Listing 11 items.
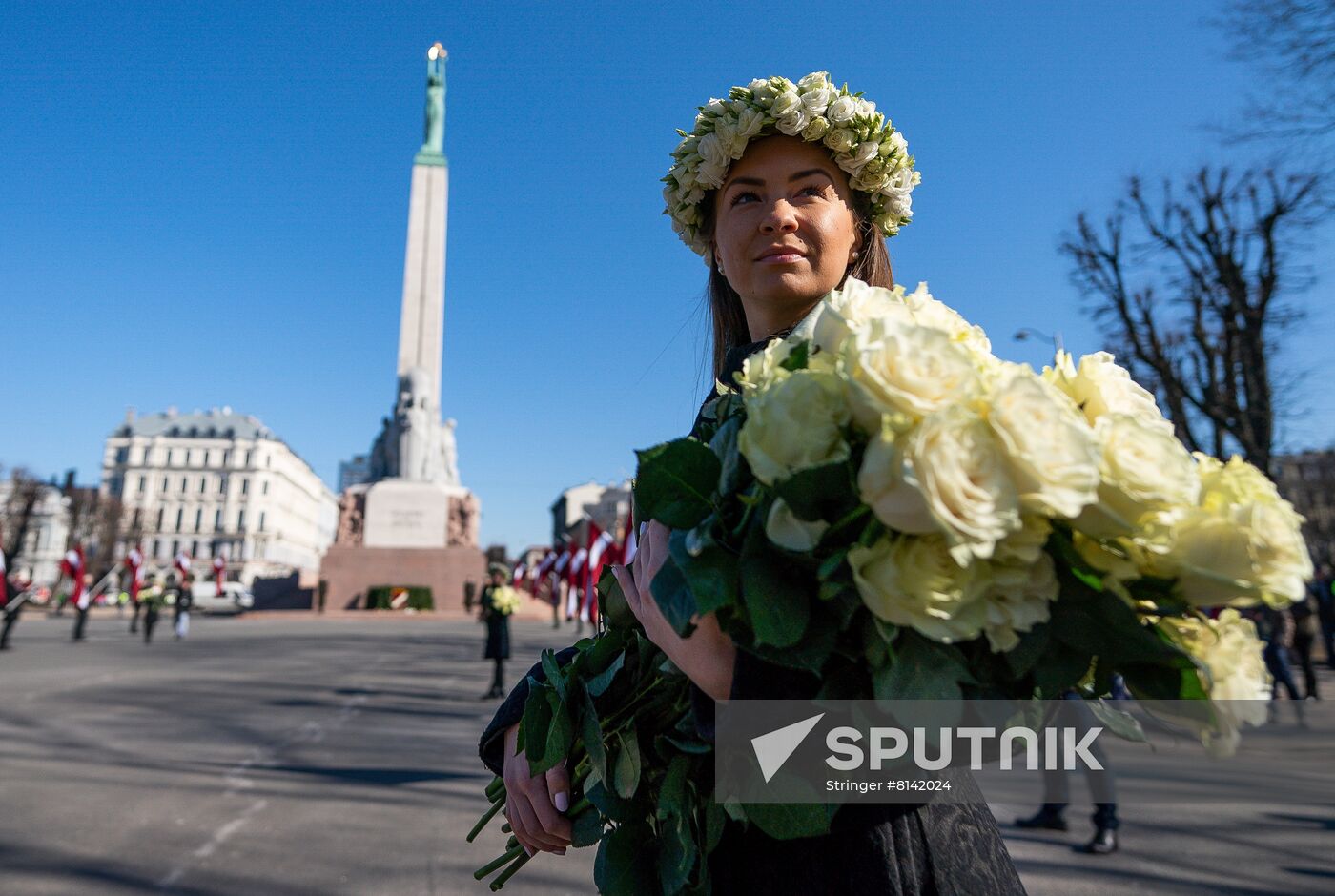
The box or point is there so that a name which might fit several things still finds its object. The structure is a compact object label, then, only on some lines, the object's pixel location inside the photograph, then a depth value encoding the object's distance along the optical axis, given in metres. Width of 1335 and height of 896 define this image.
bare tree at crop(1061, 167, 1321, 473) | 16.42
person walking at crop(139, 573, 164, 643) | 21.41
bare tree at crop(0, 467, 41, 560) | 52.47
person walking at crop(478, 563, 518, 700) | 11.71
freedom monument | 35.84
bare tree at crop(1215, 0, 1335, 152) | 8.86
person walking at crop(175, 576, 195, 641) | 23.38
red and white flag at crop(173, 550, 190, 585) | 25.14
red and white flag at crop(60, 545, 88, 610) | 20.67
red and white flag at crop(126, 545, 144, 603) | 25.83
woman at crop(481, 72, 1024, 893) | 1.16
